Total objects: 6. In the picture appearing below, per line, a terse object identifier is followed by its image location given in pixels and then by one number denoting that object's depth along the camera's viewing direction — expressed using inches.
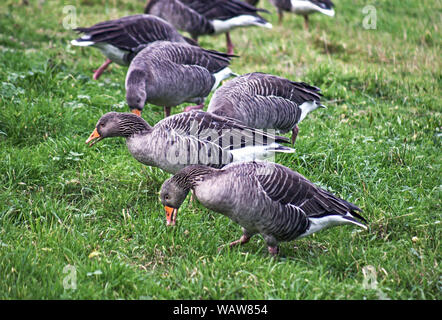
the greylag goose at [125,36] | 293.1
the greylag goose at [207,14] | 378.3
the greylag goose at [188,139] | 198.4
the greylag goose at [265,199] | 167.3
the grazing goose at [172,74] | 248.2
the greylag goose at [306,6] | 429.1
